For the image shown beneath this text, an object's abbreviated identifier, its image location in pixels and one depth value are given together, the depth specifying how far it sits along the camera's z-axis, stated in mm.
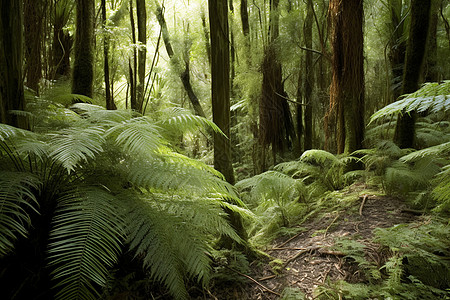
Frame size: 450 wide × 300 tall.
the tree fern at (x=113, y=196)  1265
